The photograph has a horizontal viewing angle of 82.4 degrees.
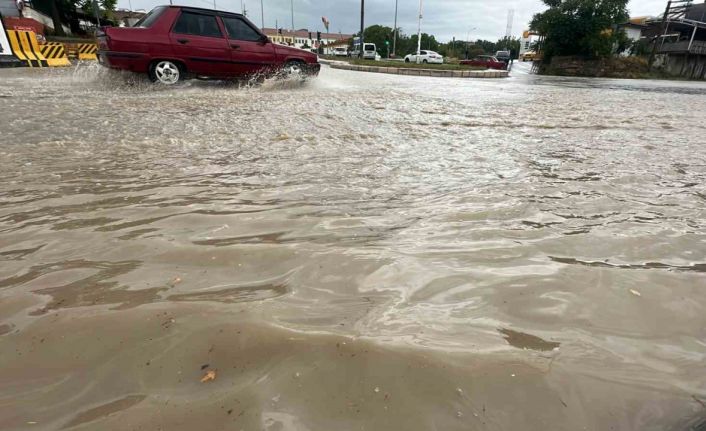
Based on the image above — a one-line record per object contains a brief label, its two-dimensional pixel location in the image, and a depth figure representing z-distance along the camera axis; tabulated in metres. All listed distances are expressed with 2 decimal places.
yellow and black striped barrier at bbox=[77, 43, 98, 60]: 17.55
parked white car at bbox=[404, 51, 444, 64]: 38.00
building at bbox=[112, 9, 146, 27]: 32.48
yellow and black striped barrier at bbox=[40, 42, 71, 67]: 13.21
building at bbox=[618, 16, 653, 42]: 46.28
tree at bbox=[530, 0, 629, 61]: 32.06
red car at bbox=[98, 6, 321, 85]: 7.16
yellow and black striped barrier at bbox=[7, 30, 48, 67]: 12.22
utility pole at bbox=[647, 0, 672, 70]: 33.97
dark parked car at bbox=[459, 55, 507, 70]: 34.72
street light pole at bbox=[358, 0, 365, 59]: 33.69
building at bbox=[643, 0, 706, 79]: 35.19
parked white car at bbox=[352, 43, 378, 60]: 41.16
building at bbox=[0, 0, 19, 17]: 17.34
